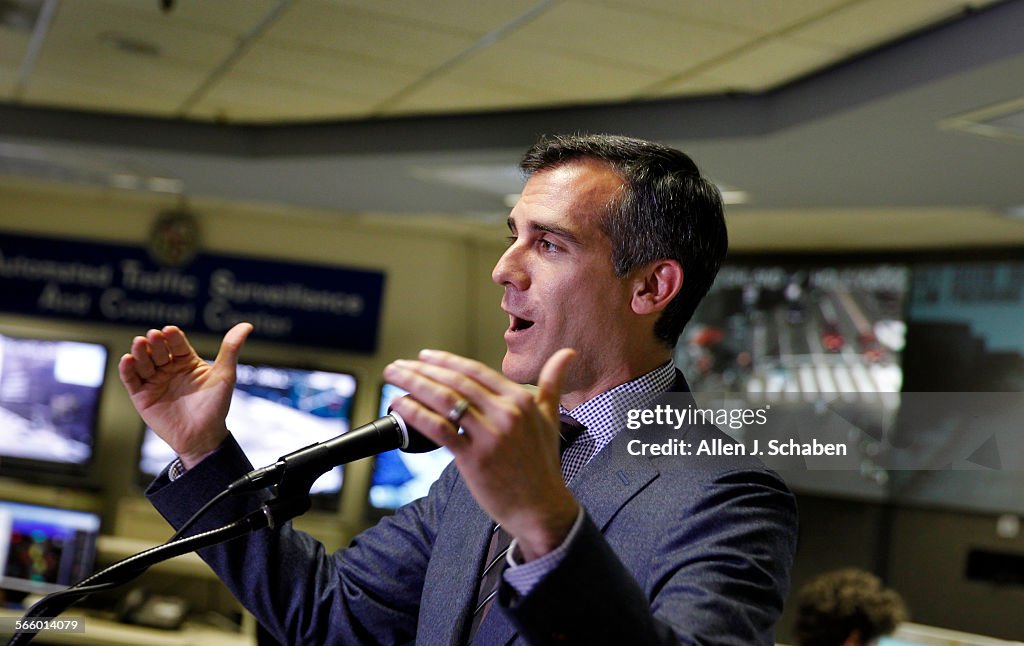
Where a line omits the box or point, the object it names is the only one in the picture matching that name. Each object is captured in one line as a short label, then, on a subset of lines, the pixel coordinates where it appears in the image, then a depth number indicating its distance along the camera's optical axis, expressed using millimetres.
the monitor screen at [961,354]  5375
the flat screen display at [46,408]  5770
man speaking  1080
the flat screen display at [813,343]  5758
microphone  1104
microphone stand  1073
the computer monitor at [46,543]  5480
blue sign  6208
